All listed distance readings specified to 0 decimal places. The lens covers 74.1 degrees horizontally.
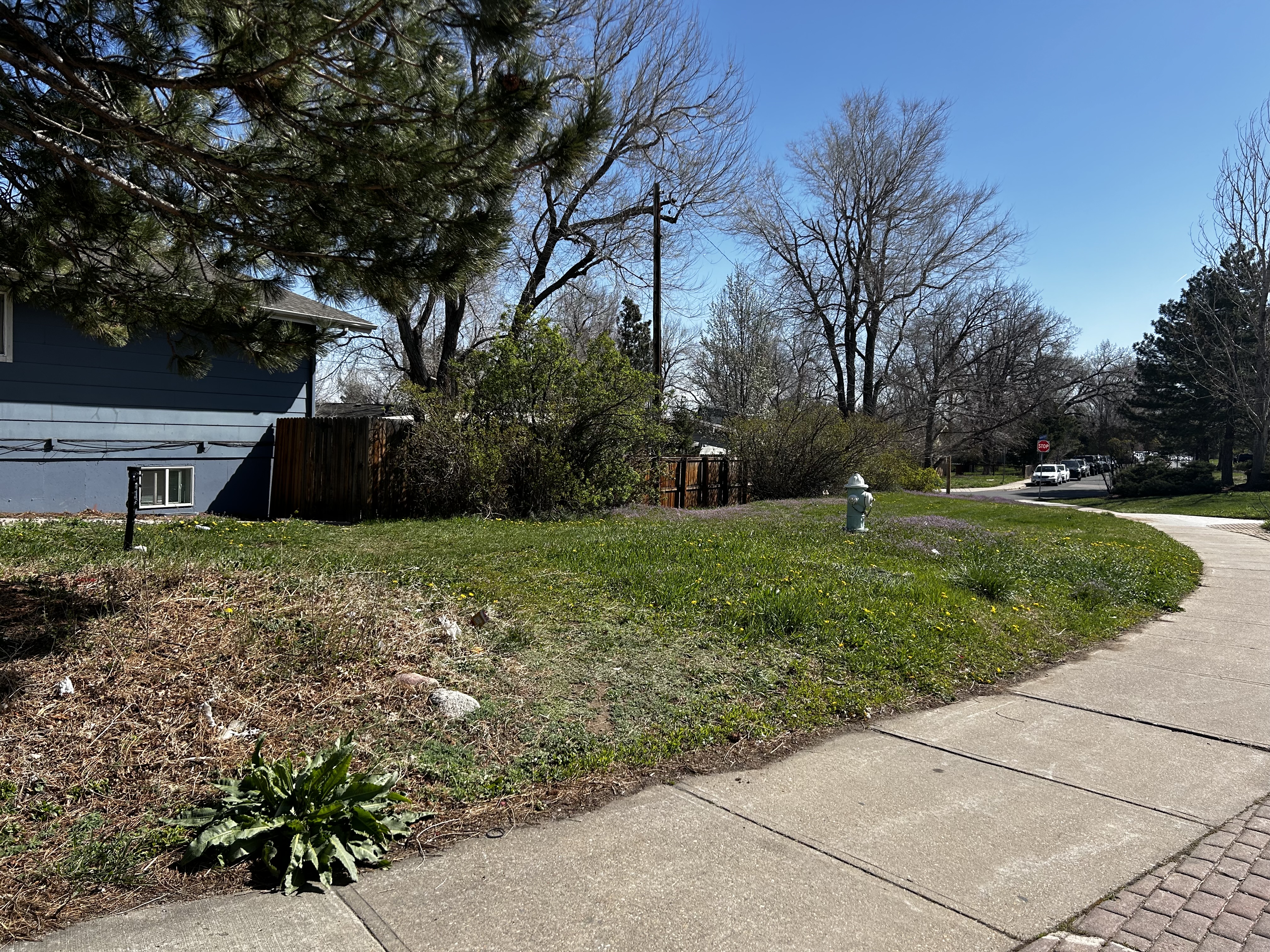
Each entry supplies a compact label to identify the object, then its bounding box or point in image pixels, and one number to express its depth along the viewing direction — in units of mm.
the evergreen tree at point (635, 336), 39156
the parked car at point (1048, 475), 50125
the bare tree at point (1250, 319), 27797
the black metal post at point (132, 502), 7039
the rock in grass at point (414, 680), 4633
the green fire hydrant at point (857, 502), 11203
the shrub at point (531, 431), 12391
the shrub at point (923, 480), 29047
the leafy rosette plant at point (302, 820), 3119
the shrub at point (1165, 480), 35375
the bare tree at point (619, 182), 19359
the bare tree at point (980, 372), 41312
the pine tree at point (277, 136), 4270
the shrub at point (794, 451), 21300
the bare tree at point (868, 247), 34750
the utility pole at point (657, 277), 19125
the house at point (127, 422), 11922
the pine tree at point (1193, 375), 33281
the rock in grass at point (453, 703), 4391
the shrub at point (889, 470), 23719
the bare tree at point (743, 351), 38062
